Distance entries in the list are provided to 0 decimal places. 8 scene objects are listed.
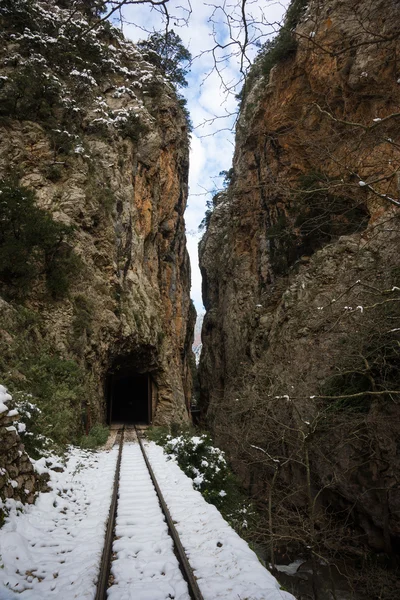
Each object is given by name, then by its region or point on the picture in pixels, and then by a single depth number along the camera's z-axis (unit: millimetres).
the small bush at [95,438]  11625
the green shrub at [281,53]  20288
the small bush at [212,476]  8461
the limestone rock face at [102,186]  16812
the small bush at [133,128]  23984
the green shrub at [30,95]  18297
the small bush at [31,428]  7350
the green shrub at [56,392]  9969
